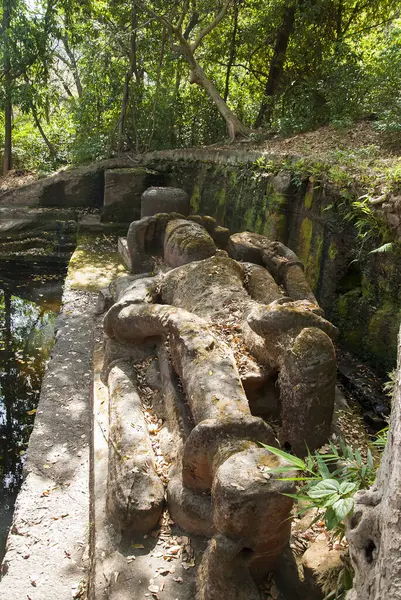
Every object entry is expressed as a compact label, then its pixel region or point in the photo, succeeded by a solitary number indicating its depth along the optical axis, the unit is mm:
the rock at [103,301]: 6457
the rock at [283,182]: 7113
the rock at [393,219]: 4853
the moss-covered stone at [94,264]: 8109
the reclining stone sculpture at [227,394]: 2354
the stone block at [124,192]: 11133
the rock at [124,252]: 7852
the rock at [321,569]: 2291
